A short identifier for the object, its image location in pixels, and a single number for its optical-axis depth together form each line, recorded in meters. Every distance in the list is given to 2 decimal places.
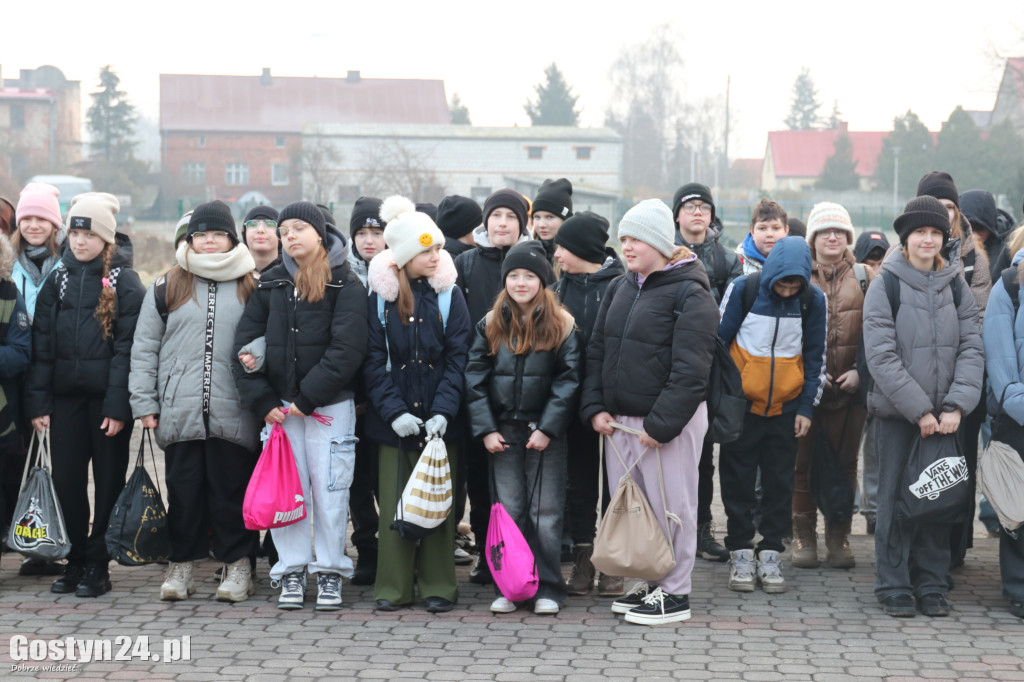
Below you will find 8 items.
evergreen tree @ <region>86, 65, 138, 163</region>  62.06
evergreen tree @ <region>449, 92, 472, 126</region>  70.50
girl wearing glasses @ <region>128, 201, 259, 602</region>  5.43
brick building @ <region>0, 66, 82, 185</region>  59.50
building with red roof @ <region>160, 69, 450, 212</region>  65.75
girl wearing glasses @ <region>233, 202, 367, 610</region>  5.35
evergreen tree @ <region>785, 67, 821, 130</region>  82.62
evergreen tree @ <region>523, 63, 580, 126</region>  66.75
